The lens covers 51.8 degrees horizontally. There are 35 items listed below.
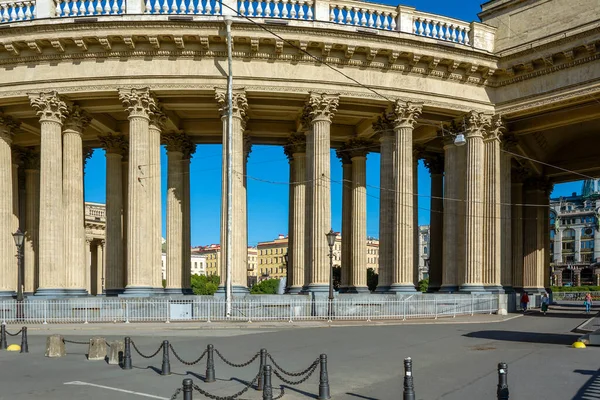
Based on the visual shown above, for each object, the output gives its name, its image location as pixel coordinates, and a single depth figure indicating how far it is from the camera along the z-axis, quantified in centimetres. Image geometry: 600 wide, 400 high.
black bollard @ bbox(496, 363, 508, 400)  821
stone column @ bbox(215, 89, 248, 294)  2909
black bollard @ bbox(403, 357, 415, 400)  934
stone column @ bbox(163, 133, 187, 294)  3393
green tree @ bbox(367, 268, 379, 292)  9726
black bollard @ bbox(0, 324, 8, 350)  1927
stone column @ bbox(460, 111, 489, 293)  3212
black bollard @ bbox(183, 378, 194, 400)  839
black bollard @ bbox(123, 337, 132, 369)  1471
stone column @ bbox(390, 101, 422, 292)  3072
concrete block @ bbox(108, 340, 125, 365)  1558
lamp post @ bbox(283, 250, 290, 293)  3536
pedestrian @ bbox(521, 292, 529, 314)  3609
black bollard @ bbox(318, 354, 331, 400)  1094
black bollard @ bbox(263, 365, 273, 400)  948
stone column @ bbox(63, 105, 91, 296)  3041
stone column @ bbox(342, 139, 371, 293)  3531
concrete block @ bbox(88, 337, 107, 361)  1653
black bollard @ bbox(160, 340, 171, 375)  1367
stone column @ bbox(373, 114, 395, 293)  3145
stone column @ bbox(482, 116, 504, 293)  3284
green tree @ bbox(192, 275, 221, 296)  11199
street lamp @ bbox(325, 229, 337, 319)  2831
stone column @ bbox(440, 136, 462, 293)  3322
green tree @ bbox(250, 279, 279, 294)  10555
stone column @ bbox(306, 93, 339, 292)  2966
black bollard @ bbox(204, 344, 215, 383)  1272
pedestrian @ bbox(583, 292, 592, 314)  3875
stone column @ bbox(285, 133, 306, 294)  3456
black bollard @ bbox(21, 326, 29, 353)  1833
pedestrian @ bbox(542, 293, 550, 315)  3403
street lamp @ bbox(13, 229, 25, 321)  2773
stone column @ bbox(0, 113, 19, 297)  3083
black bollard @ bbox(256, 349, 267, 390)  1173
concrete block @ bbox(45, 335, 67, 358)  1723
